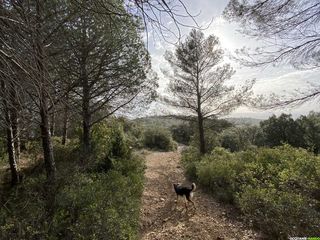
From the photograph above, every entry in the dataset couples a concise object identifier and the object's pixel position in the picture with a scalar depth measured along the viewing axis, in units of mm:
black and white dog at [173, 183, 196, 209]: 5501
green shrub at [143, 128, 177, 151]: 19407
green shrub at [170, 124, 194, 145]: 28742
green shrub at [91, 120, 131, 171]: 7278
